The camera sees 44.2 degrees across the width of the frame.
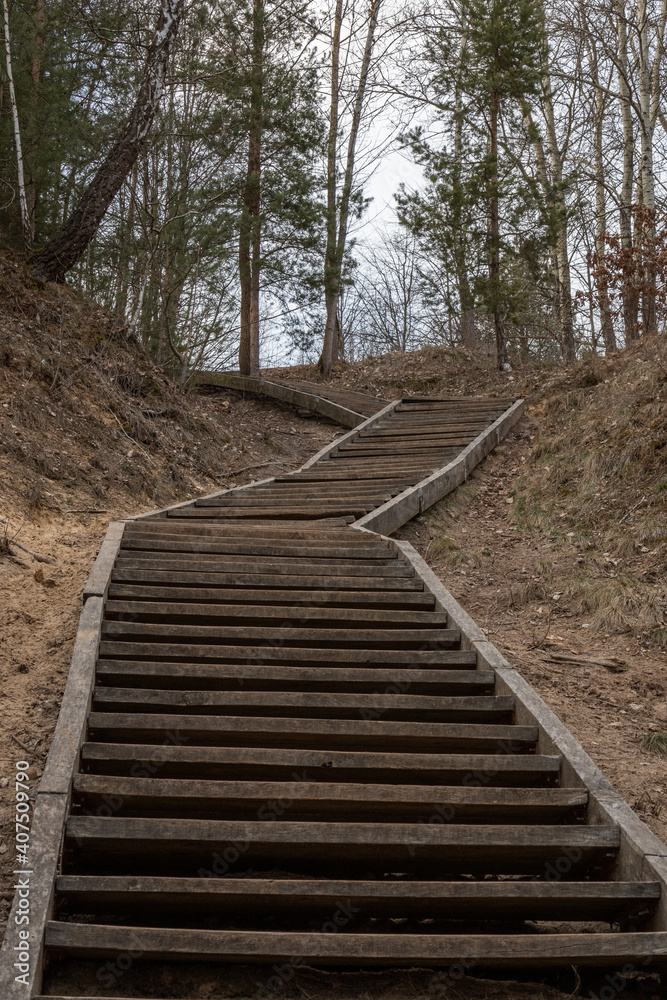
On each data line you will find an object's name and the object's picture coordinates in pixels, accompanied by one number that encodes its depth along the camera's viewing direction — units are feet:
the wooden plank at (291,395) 54.29
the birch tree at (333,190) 61.93
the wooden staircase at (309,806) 10.37
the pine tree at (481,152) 53.01
